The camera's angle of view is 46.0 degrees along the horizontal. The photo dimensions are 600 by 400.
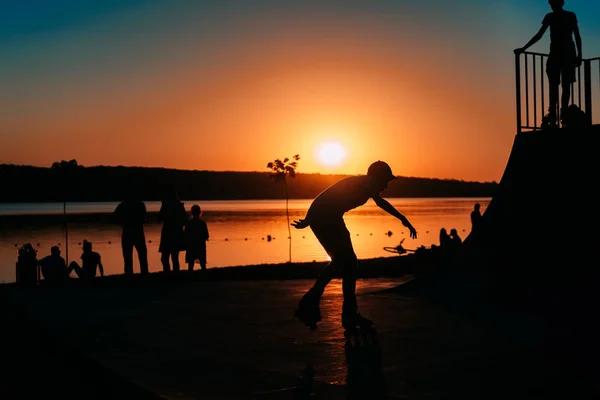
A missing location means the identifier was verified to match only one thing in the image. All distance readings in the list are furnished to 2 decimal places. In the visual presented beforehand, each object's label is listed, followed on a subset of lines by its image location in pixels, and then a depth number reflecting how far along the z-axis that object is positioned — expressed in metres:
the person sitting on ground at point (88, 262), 15.30
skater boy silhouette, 7.55
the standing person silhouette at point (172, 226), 14.01
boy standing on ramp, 11.04
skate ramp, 8.70
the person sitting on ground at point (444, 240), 17.75
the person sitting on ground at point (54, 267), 14.53
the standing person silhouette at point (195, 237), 15.16
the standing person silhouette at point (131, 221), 13.40
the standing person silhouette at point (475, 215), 17.78
